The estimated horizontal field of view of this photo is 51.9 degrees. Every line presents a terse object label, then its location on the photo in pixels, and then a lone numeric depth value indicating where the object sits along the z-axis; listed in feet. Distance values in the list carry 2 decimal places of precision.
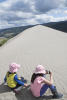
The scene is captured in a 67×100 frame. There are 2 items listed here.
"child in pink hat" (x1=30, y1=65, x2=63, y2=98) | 7.19
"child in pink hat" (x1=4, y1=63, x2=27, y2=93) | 7.92
